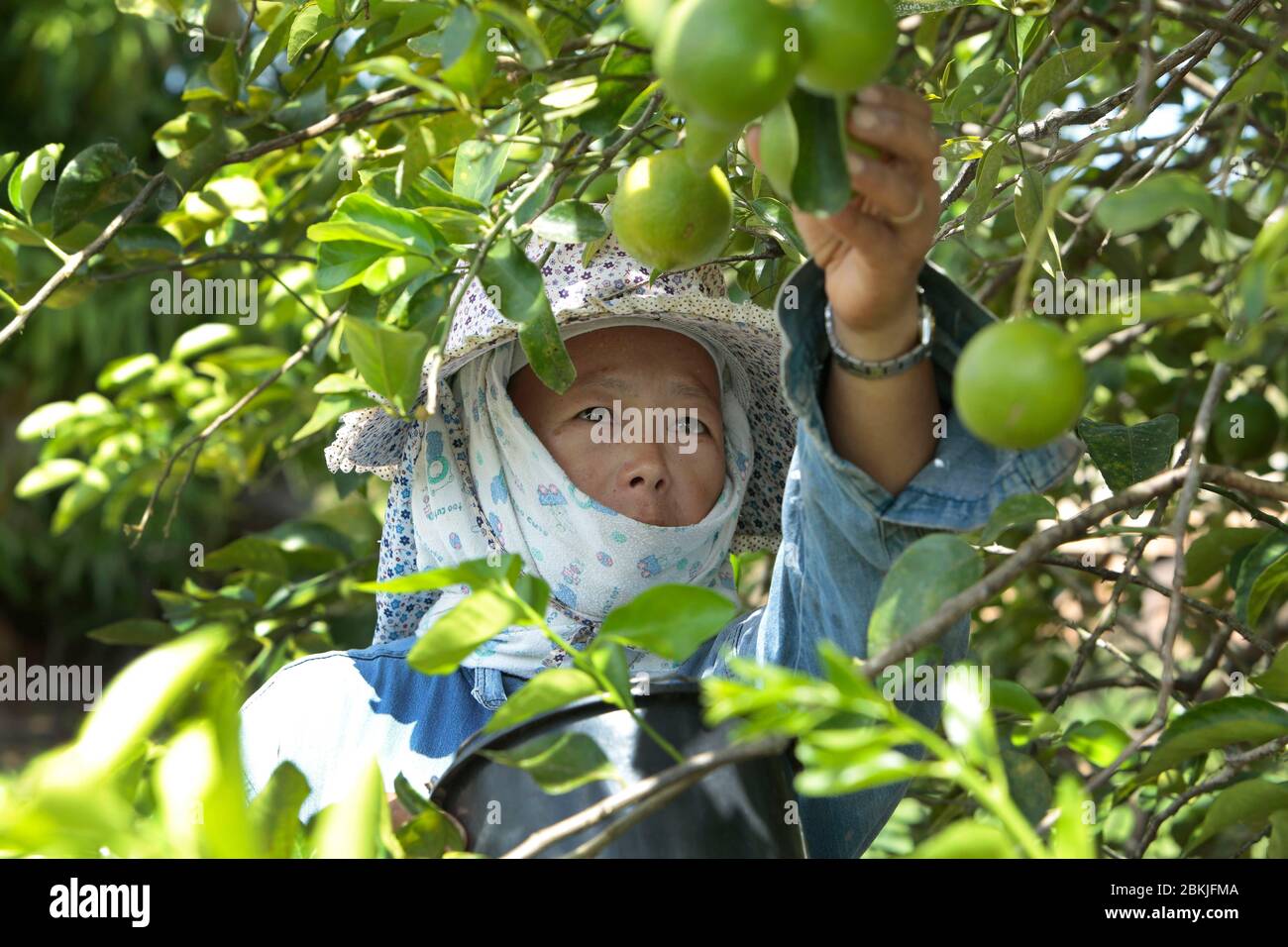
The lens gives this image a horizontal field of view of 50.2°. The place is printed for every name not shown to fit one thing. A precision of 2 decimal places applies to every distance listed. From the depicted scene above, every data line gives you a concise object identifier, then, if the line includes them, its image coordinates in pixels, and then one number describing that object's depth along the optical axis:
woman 0.78
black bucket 0.71
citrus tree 0.50
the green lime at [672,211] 0.67
